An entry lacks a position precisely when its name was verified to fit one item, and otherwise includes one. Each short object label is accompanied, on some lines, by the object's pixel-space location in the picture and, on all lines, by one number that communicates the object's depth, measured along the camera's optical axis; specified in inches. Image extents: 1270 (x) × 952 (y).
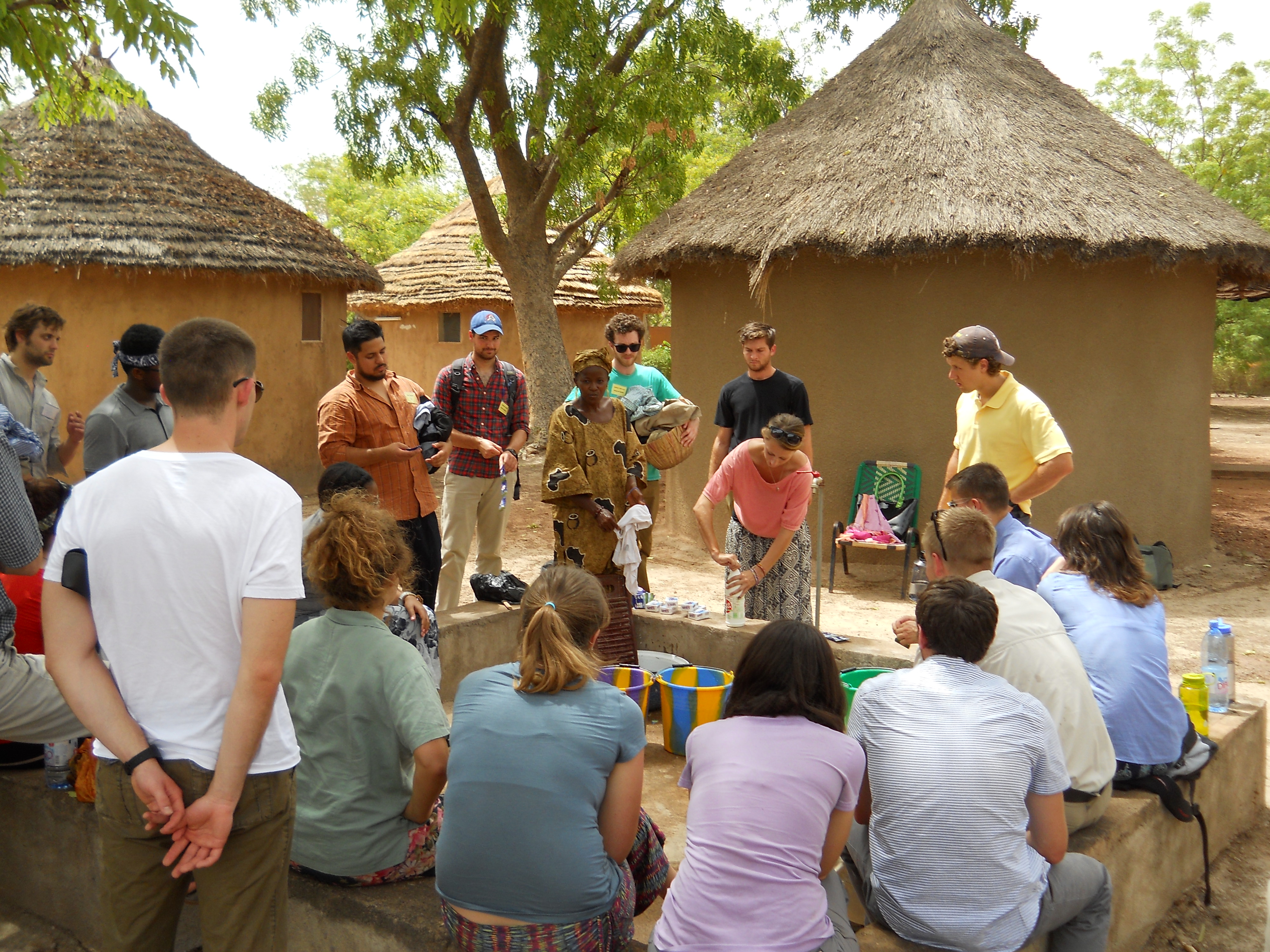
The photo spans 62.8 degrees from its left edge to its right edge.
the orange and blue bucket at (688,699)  158.2
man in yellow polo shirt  177.0
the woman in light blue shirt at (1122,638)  124.5
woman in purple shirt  84.1
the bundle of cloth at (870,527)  294.7
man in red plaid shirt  215.6
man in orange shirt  183.2
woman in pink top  176.4
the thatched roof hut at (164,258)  391.9
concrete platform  103.9
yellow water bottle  148.5
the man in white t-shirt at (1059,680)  110.3
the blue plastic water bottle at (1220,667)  155.4
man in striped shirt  92.0
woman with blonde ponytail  87.4
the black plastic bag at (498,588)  200.1
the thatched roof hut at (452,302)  641.6
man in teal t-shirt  216.1
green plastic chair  307.0
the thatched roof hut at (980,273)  293.9
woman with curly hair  99.7
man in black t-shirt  220.1
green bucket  156.9
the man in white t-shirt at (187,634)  77.5
